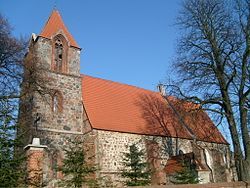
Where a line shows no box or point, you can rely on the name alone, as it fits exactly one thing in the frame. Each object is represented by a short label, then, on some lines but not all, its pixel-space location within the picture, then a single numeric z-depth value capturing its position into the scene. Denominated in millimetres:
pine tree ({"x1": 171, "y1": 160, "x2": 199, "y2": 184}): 16484
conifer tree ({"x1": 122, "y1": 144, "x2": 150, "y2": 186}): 14602
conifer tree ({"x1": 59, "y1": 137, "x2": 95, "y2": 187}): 10533
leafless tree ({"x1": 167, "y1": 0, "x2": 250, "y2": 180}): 13570
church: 18594
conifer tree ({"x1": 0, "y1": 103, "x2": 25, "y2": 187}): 7012
